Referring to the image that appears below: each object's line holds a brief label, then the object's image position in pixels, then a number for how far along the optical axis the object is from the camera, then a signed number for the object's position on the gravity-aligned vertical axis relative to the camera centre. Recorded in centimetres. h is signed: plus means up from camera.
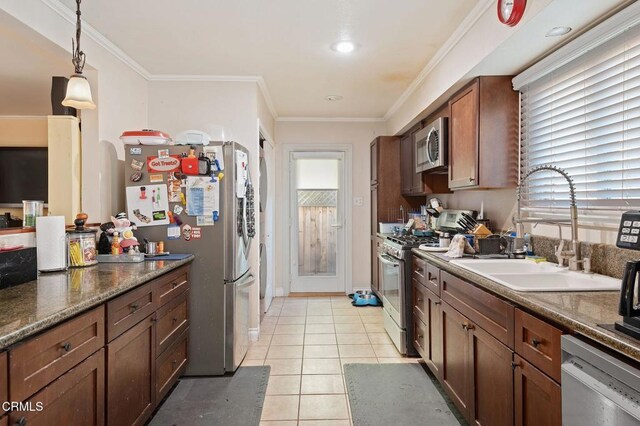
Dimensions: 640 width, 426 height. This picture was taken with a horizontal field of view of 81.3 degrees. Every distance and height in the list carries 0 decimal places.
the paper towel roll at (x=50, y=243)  199 -16
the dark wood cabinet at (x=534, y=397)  124 -67
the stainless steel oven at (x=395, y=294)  306 -73
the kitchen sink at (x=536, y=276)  164 -32
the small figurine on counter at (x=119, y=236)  247 -16
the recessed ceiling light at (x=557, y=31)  186 +91
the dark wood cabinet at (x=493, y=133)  251 +53
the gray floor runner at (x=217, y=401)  218 -121
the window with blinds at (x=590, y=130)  172 +44
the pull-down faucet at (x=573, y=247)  188 -19
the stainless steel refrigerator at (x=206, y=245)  265 -23
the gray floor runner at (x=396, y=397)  217 -121
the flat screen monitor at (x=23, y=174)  368 +39
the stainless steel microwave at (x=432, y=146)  314 +59
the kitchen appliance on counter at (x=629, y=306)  97 -26
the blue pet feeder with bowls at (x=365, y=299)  467 -111
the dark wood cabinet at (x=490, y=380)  155 -77
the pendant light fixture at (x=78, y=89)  190 +64
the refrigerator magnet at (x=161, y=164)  264 +34
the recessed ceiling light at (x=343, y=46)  274 +125
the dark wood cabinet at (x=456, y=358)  197 -84
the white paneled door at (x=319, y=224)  527 -17
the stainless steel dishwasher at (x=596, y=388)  92 -48
